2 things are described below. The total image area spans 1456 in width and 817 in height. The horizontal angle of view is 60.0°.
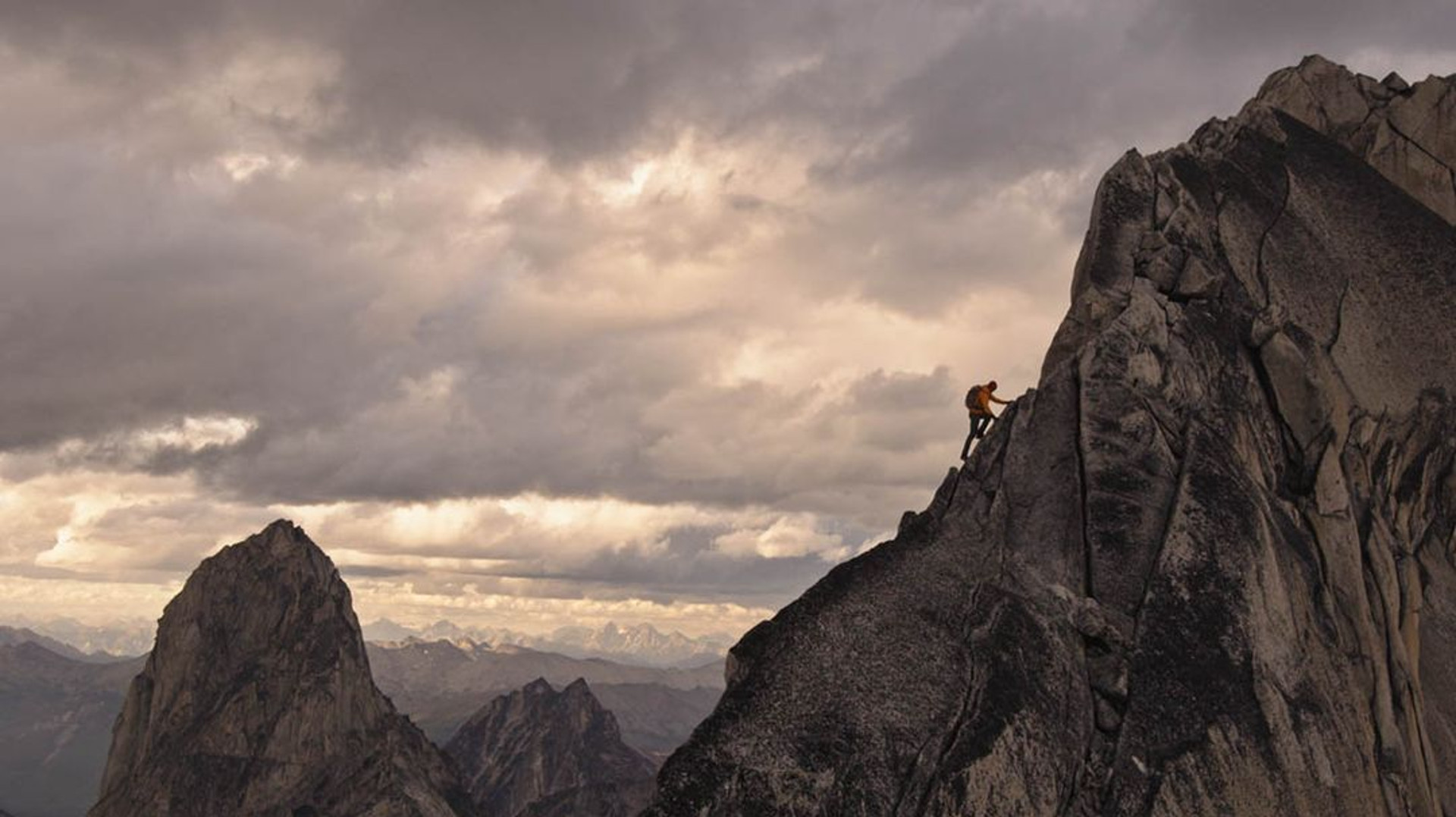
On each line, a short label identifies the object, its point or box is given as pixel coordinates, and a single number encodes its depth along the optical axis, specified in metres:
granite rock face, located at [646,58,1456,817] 39.91
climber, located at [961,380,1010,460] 55.78
